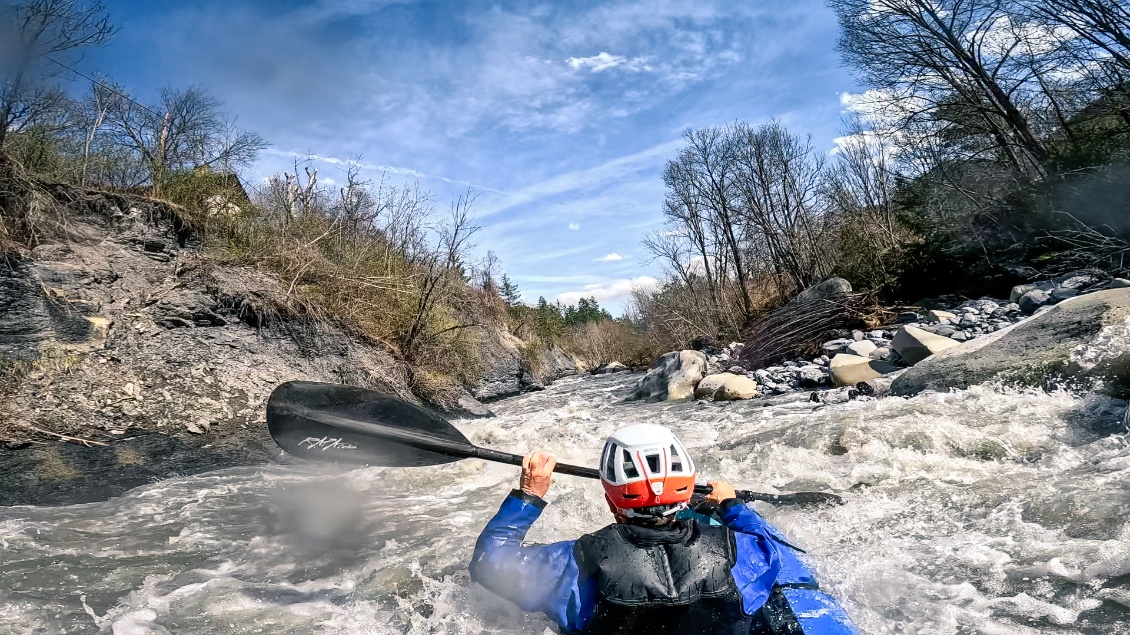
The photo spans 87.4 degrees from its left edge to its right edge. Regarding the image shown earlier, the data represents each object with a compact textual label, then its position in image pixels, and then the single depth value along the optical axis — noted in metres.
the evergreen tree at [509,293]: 31.40
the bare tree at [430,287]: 10.35
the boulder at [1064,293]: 8.38
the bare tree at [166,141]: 8.71
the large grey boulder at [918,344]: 8.03
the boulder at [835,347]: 10.38
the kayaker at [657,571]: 1.65
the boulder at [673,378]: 10.83
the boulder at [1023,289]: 9.42
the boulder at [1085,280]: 8.44
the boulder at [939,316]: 9.77
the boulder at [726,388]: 9.29
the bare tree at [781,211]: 16.22
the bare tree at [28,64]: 6.42
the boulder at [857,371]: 8.44
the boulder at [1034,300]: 8.62
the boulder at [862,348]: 9.47
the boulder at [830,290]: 12.40
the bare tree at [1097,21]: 8.26
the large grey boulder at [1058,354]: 4.77
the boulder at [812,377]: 9.02
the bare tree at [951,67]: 10.48
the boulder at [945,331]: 8.78
